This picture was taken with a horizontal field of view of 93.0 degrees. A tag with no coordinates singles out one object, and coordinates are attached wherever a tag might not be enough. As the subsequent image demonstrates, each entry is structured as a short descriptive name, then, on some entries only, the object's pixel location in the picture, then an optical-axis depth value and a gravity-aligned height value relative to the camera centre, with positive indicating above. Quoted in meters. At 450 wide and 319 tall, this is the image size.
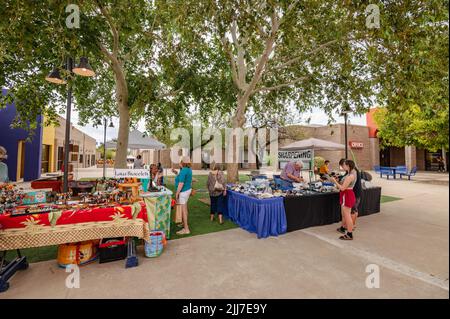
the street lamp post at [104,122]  12.39 +2.56
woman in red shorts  4.54 -0.60
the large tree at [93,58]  4.24 +3.02
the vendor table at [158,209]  4.12 -0.87
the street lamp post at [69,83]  4.48 +1.85
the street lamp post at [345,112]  9.01 +2.39
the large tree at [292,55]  4.89 +3.86
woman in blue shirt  4.83 -0.46
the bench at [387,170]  16.38 -0.23
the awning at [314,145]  10.21 +1.07
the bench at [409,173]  15.61 -0.39
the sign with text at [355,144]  25.77 +2.84
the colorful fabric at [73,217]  2.90 -0.75
